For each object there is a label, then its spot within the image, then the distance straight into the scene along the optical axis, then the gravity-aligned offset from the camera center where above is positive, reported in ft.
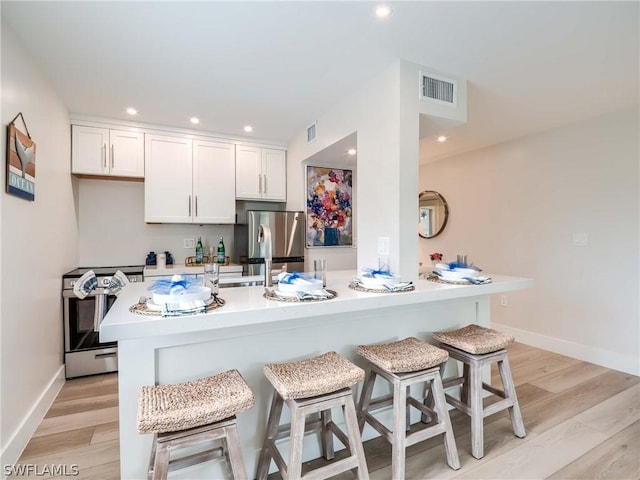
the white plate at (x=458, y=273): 6.88 -0.76
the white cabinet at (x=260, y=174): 12.40 +2.50
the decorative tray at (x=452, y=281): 6.69 -0.92
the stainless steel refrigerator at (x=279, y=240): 11.41 -0.09
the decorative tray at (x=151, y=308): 4.27 -0.98
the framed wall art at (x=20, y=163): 5.69 +1.40
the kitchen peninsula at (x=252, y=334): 4.42 -1.67
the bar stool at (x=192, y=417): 3.70 -2.08
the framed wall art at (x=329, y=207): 12.13 +1.20
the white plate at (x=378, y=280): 6.08 -0.80
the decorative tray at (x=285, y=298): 5.03 -0.96
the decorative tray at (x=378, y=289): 5.85 -0.95
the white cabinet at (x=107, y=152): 10.07 +2.75
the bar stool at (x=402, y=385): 5.20 -2.53
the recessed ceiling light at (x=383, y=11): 5.29 +3.76
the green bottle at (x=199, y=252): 12.42 -0.56
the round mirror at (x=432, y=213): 15.06 +1.17
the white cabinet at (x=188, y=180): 11.09 +2.04
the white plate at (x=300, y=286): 5.33 -0.80
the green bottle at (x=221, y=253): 12.65 -0.61
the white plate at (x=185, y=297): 4.37 -0.81
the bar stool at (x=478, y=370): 5.97 -2.57
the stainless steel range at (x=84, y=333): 9.13 -2.77
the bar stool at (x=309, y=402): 4.46 -2.35
